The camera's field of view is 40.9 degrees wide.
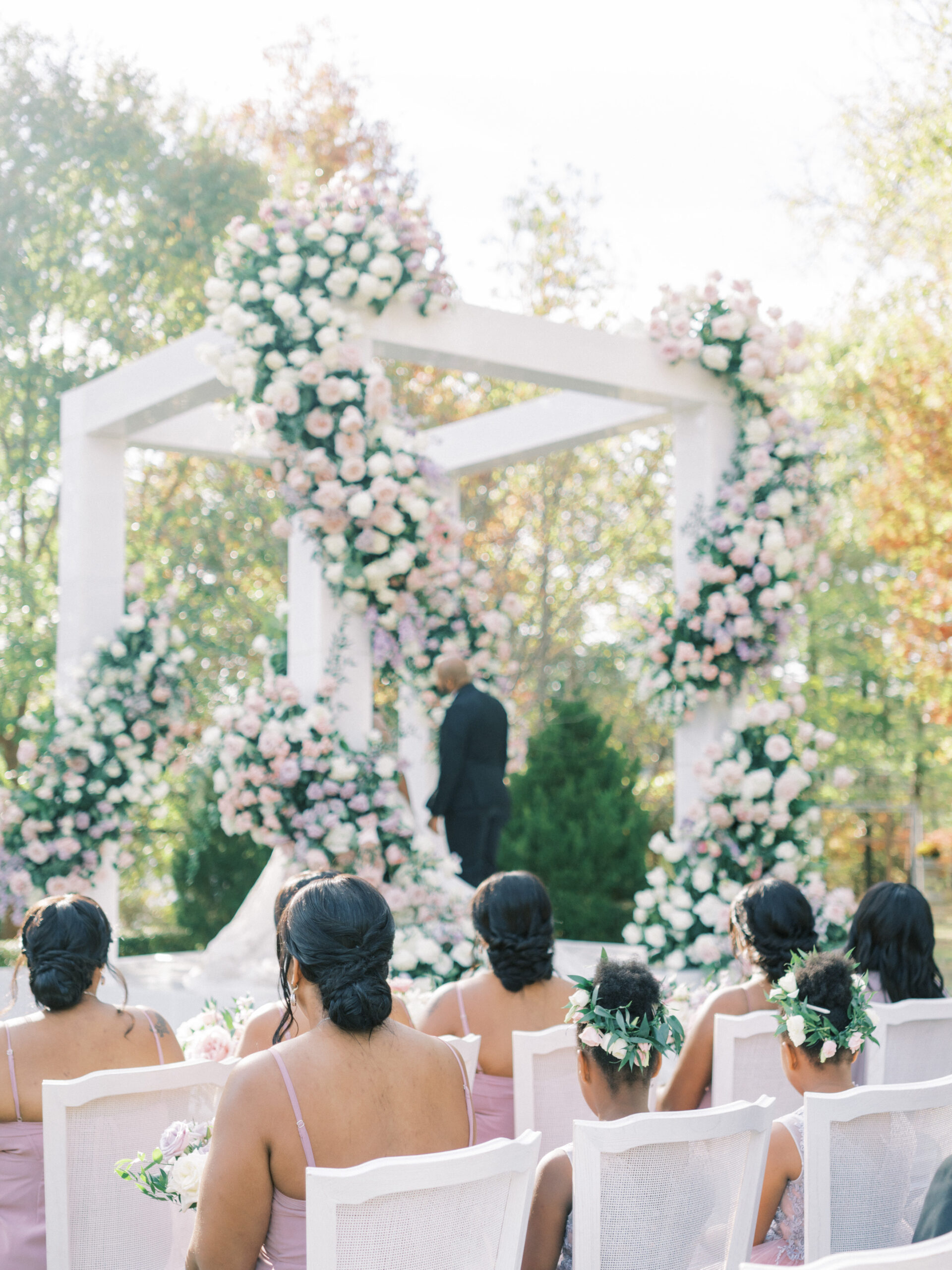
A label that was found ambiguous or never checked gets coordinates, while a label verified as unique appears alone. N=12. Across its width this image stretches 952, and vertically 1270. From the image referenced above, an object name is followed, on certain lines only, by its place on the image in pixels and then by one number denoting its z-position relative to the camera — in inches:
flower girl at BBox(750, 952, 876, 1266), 97.3
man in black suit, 254.8
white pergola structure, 231.1
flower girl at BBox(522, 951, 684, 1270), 90.9
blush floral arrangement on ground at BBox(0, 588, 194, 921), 276.1
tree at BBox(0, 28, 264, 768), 499.2
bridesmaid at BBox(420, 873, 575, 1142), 128.0
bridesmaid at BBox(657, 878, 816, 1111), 129.1
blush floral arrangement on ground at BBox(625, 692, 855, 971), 238.2
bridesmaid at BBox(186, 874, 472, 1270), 76.2
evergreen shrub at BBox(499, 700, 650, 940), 382.0
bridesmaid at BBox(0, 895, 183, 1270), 109.7
